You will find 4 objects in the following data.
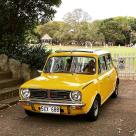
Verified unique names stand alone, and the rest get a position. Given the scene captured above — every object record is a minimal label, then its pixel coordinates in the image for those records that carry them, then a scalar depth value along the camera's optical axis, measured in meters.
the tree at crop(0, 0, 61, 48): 13.54
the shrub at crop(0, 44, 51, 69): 12.88
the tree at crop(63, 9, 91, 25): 102.75
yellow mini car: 7.59
